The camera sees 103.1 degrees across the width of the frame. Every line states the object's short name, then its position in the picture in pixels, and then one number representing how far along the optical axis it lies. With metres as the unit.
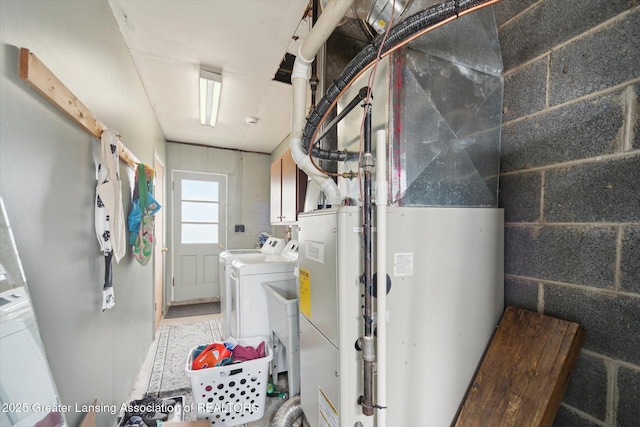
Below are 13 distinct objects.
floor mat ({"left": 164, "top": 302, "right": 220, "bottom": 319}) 3.79
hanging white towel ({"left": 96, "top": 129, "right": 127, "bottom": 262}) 1.35
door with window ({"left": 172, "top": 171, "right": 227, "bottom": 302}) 4.23
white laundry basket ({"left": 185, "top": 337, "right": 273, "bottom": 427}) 1.56
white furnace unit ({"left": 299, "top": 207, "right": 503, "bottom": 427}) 1.02
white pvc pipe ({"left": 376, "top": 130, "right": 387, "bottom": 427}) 0.96
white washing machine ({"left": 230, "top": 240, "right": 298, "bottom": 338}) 2.06
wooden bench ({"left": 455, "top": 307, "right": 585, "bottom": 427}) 1.01
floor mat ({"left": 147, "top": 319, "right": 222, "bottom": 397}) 2.07
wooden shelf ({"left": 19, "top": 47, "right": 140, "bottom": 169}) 0.83
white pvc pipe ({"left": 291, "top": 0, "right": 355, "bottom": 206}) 1.18
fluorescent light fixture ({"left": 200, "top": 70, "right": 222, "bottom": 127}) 2.32
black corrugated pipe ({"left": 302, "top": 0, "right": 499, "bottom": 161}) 0.85
